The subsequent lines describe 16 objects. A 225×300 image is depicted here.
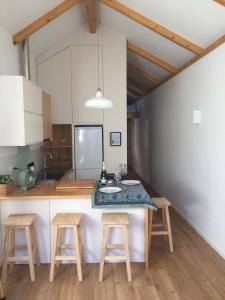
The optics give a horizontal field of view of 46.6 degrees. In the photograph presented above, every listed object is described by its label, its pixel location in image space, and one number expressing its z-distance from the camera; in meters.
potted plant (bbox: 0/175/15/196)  2.89
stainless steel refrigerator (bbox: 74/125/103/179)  4.92
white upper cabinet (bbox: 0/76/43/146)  2.79
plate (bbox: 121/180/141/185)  3.39
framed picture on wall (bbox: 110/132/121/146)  4.95
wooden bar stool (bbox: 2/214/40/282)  2.63
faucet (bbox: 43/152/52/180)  5.03
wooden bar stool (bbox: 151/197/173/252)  3.21
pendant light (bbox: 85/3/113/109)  2.76
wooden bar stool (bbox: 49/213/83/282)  2.60
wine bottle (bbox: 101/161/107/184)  3.37
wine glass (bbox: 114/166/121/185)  3.39
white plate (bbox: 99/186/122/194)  2.97
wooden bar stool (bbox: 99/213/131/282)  2.62
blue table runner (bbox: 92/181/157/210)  2.71
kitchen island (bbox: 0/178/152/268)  2.92
